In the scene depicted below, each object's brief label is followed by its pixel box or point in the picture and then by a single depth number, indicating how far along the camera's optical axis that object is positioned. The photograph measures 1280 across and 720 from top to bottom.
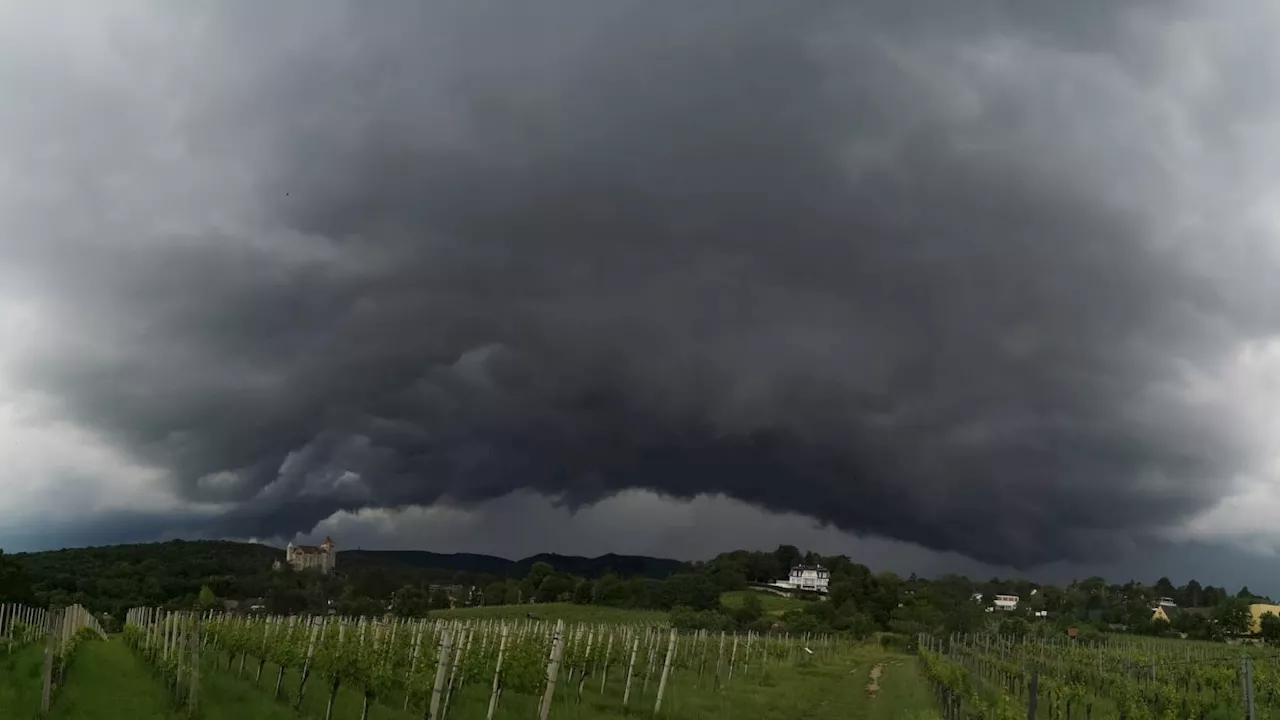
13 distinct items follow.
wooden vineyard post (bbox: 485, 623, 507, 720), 20.07
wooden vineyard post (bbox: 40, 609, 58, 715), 15.81
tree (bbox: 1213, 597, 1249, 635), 99.06
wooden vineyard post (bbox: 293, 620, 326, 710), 20.36
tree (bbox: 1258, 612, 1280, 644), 93.50
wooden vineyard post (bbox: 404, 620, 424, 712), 19.30
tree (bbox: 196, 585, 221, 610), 88.09
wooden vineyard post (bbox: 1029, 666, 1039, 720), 15.84
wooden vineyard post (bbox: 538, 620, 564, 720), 14.90
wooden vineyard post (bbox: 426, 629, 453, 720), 13.81
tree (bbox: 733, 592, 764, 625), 95.62
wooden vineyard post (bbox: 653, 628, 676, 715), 25.71
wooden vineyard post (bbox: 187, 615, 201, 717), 17.77
